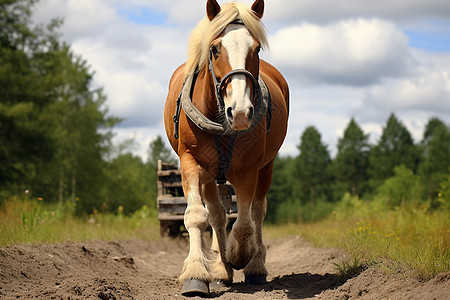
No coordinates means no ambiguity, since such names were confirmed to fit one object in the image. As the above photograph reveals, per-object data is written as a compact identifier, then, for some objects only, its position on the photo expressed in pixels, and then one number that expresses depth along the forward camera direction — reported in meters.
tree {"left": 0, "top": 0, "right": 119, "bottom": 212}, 20.19
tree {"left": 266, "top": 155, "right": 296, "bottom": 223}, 53.12
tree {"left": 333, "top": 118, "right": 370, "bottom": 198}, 54.56
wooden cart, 9.41
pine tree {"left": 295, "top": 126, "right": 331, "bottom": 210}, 57.78
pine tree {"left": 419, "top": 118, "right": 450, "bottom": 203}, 44.12
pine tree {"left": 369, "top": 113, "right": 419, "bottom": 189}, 51.38
